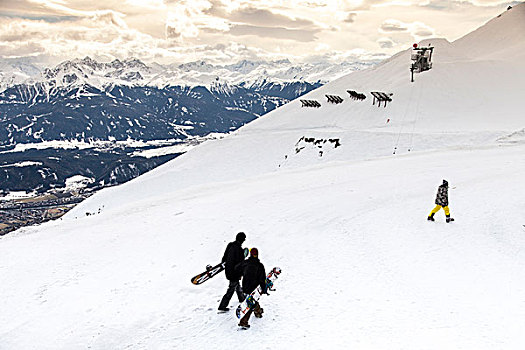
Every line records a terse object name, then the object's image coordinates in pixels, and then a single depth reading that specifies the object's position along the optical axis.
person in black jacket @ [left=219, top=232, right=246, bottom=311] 10.04
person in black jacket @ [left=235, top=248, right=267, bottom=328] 9.41
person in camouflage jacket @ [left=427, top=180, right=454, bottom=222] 15.79
